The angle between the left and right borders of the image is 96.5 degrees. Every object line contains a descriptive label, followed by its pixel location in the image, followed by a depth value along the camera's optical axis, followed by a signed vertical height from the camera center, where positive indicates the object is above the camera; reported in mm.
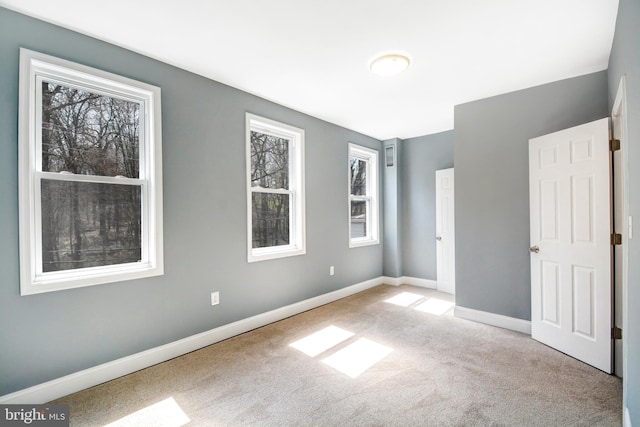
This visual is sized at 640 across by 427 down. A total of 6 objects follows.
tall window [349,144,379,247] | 4938 +302
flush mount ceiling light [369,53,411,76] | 2527 +1357
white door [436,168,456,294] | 4664 -336
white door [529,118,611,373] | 2402 -297
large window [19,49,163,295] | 1989 +315
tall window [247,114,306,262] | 3410 +308
